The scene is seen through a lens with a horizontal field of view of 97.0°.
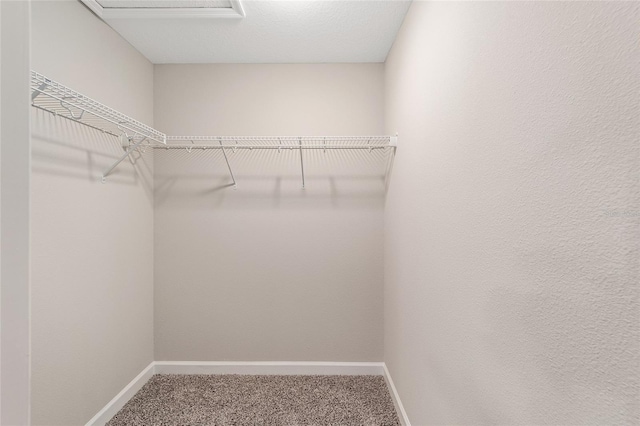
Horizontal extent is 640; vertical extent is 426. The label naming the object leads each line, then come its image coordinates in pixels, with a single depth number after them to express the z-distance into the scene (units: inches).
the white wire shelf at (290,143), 80.5
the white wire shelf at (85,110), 44.3
